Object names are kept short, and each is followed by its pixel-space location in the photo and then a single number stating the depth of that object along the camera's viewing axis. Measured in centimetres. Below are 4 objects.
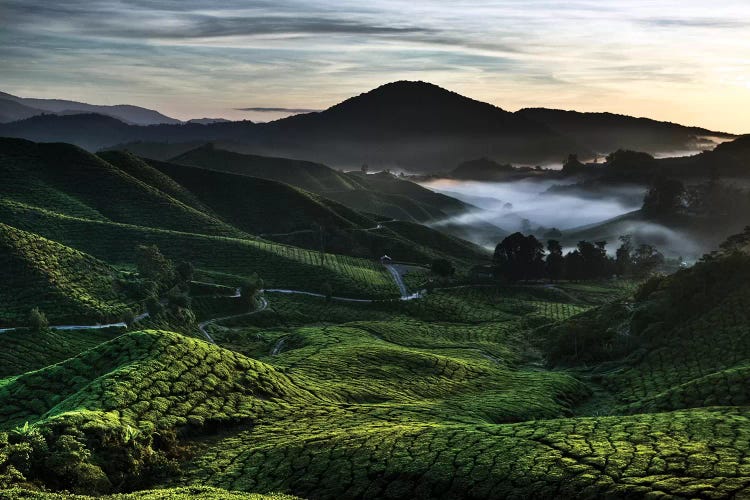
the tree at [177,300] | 11976
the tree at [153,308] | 11231
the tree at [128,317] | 10369
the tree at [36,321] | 9256
